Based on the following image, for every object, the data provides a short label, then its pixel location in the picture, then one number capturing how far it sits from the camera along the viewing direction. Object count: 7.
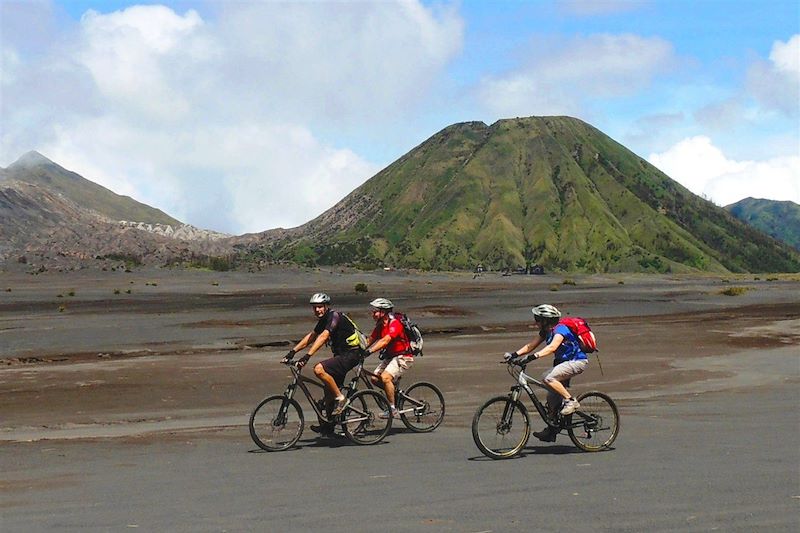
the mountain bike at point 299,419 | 14.50
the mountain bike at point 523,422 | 13.20
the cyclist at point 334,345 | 14.76
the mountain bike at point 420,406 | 16.06
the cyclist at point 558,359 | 13.39
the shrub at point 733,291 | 81.06
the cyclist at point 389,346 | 15.60
